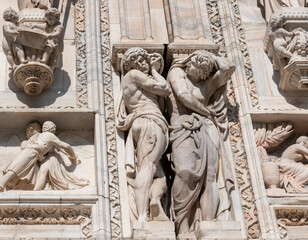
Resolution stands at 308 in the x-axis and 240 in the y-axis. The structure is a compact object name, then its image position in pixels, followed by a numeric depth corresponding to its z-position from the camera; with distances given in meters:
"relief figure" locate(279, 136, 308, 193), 18.66
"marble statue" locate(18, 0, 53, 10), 20.75
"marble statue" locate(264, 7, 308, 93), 20.01
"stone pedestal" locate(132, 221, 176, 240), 16.26
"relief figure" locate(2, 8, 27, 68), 19.44
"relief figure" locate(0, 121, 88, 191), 17.94
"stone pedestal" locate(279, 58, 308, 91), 19.88
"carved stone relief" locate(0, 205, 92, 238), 17.34
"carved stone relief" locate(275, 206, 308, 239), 17.86
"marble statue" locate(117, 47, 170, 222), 17.04
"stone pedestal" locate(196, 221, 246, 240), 16.44
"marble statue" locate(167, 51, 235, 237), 17.29
